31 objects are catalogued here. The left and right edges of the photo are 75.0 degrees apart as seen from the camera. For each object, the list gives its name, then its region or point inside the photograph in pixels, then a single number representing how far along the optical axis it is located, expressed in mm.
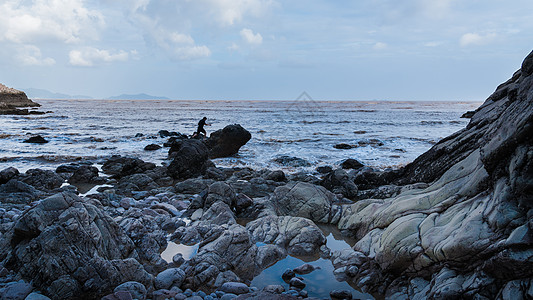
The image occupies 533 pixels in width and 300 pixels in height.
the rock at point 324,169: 17288
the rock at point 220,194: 10180
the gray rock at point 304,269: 6809
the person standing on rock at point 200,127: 25411
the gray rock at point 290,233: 7879
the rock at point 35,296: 5098
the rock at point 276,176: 14719
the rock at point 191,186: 13148
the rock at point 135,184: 13195
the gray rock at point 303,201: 10016
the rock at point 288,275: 6597
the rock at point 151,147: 25031
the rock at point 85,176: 14730
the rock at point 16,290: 5203
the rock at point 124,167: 16156
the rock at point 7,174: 13583
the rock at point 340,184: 12625
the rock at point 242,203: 10438
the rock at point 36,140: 27052
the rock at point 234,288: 5953
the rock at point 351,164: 18547
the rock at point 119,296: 5273
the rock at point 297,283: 6273
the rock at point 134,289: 5564
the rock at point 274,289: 5949
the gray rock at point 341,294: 5910
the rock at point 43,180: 13469
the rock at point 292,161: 19250
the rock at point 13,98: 85188
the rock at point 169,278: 6105
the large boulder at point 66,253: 5492
